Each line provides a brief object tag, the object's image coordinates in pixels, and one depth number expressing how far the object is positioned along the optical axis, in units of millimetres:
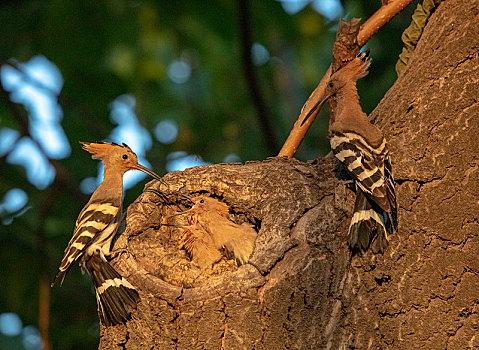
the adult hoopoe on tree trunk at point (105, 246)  6203
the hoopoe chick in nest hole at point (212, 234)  7668
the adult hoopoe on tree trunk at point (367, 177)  6184
